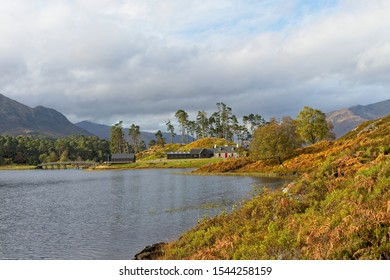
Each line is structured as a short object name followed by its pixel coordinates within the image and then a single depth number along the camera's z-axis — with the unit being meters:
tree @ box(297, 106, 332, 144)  149.12
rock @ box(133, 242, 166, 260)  26.19
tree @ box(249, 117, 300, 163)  112.00
